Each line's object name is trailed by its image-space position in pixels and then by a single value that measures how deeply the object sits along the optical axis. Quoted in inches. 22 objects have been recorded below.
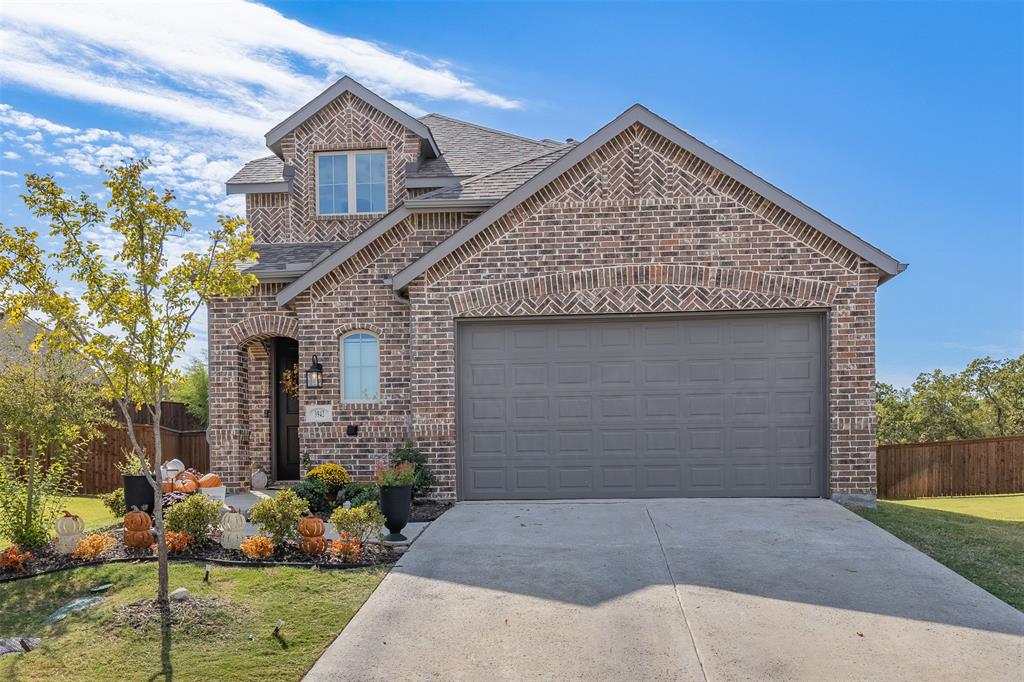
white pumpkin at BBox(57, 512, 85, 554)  355.6
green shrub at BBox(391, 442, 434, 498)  447.8
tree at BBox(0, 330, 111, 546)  366.9
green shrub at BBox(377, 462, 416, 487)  369.7
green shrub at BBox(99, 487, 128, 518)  432.1
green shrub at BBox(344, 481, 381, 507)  413.0
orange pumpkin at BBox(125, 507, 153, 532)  350.6
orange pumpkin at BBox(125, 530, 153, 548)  350.3
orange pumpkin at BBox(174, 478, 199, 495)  429.4
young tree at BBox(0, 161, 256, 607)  269.6
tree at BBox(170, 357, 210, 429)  809.5
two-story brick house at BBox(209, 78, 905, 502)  445.4
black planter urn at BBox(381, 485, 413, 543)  358.0
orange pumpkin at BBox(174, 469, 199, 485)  460.4
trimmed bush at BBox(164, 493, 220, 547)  347.3
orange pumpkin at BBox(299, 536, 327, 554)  331.0
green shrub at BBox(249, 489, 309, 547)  335.6
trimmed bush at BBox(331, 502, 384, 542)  334.0
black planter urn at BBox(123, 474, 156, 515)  413.1
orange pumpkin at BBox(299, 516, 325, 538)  332.5
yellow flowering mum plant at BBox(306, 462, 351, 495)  444.5
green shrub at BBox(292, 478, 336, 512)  427.5
